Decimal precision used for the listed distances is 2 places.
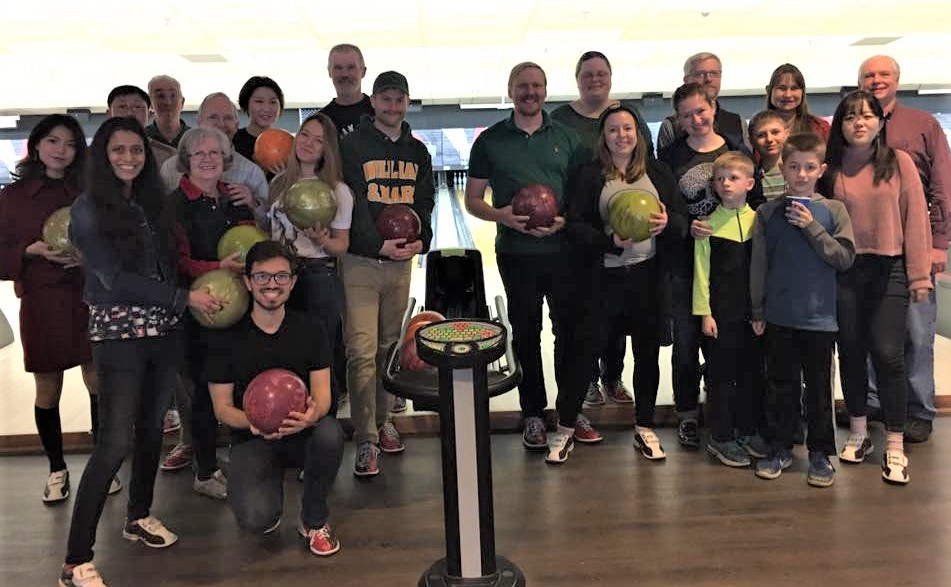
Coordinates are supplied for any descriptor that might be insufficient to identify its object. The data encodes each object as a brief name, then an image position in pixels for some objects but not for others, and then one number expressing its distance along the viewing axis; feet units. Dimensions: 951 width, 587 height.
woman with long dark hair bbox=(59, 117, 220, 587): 4.91
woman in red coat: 6.03
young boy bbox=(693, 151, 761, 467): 6.28
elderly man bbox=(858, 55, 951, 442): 6.88
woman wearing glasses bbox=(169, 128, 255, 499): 5.60
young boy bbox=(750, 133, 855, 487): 5.98
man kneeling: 5.28
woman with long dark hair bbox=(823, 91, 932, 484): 6.31
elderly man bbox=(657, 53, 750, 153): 7.00
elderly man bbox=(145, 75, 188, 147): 7.89
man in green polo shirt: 6.93
